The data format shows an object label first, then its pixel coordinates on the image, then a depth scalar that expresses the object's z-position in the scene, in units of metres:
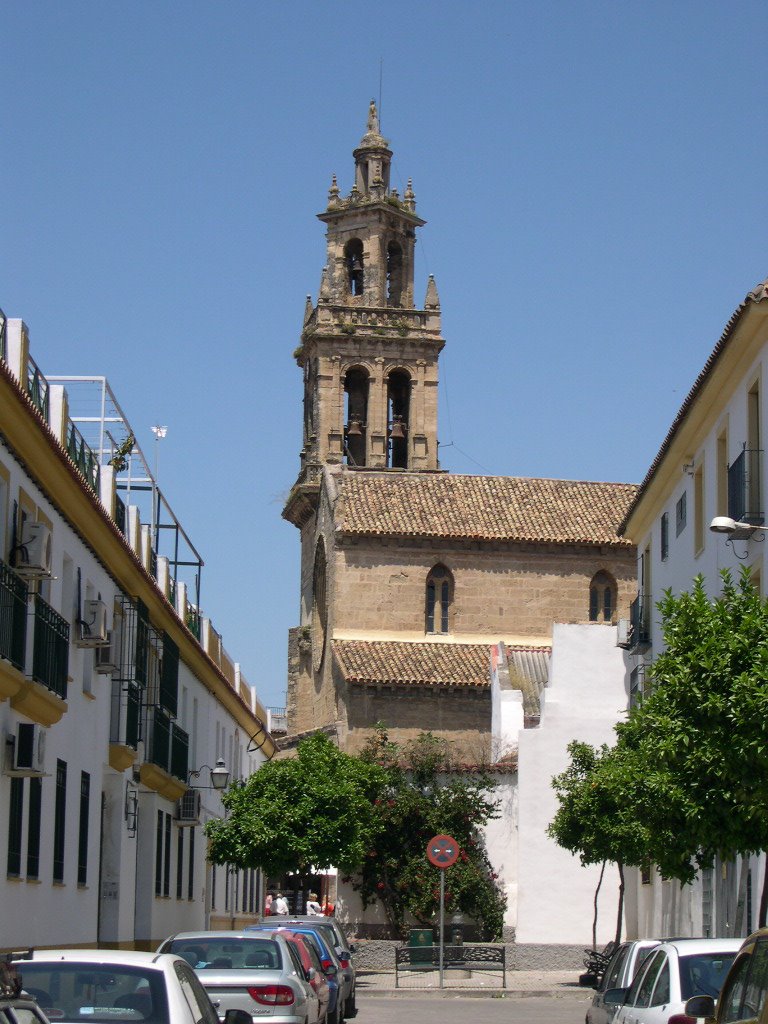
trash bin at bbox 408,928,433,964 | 33.69
